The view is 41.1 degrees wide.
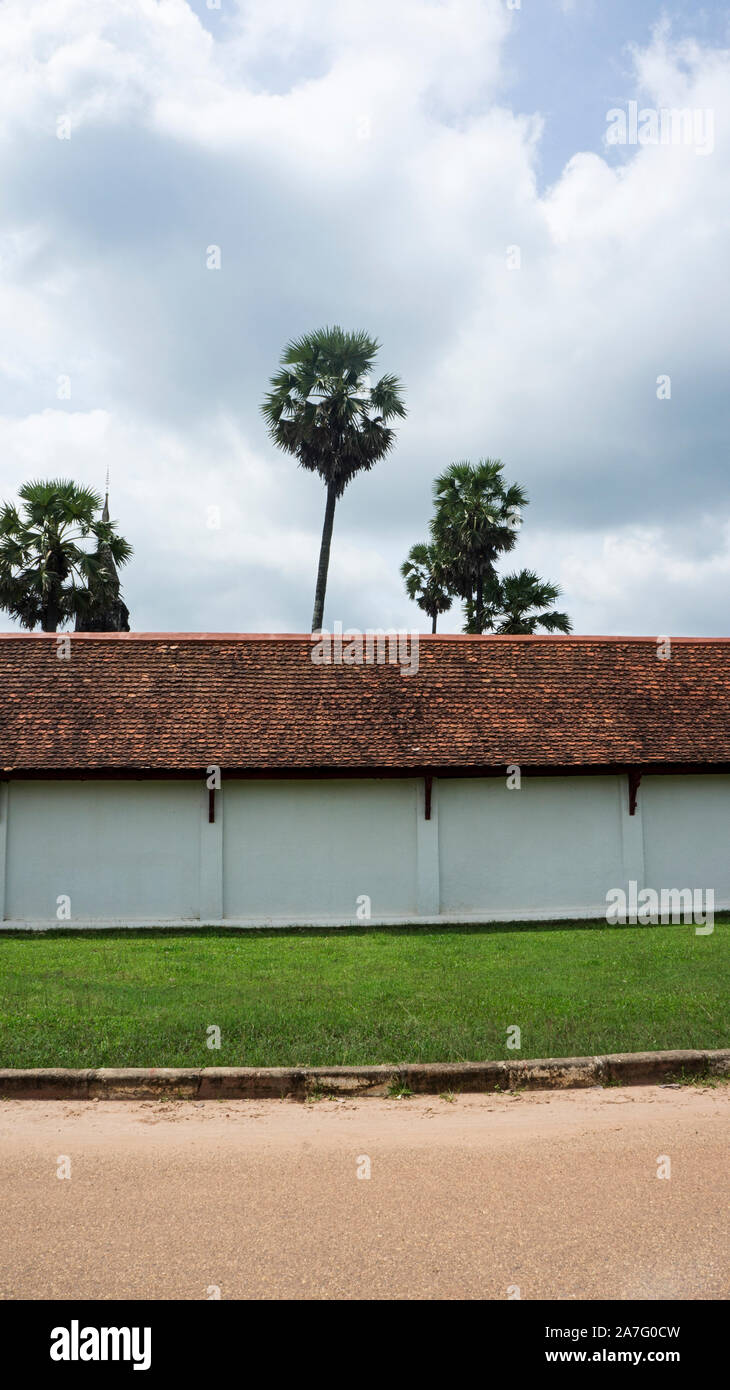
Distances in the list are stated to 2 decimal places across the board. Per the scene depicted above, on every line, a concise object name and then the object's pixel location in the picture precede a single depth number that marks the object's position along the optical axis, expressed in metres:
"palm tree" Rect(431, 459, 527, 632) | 32.66
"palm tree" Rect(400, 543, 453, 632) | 34.66
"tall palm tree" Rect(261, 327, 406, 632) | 29.45
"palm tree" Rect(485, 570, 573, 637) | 29.86
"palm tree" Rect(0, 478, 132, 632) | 24.97
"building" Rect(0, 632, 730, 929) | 15.80
